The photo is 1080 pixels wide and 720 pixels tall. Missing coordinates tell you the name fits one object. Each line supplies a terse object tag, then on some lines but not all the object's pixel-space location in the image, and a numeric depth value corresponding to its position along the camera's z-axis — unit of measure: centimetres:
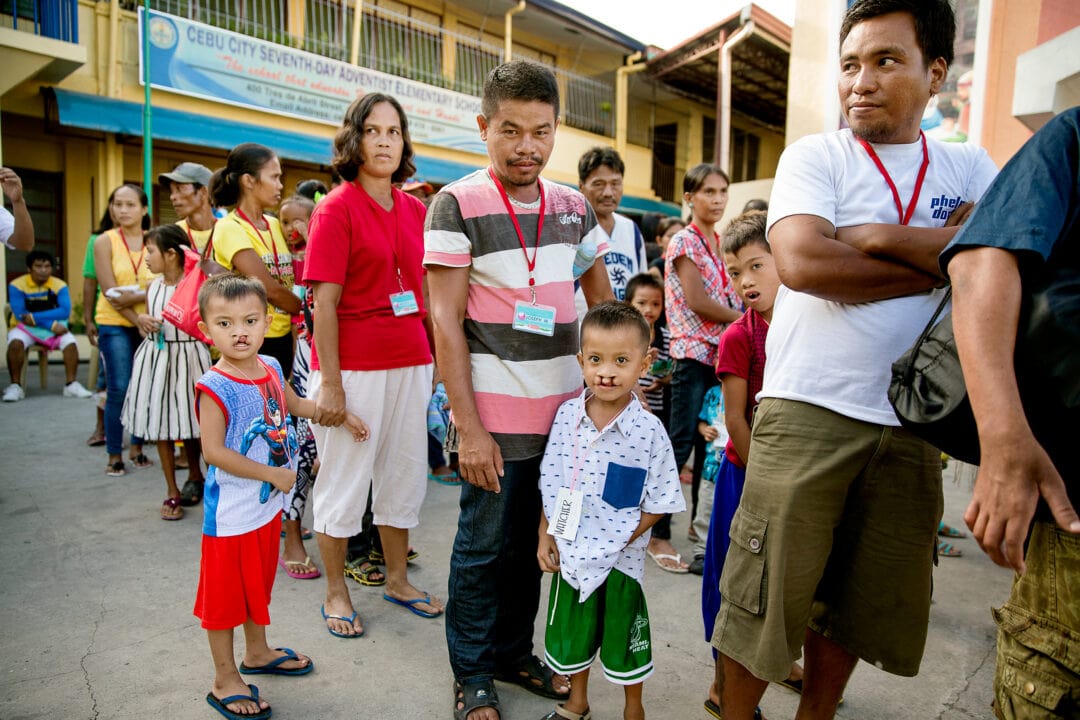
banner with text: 972
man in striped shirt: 210
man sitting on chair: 736
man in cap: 435
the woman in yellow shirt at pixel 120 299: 466
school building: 925
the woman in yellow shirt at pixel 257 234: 335
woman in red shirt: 271
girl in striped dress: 405
